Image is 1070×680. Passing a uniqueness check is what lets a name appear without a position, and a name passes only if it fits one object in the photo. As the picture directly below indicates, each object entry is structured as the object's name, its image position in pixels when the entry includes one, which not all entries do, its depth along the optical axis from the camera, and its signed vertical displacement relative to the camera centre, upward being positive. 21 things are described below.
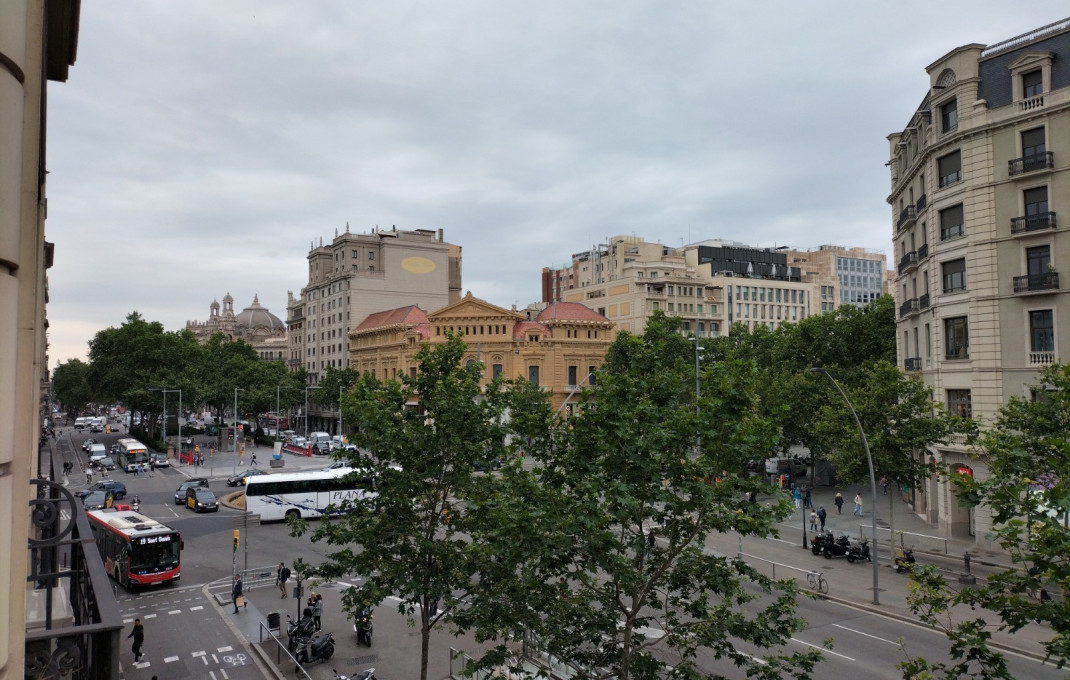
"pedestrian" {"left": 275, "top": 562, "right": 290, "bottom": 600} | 27.93 -7.66
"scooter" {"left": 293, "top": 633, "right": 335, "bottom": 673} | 21.12 -7.95
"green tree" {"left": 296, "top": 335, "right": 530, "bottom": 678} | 16.36 -2.44
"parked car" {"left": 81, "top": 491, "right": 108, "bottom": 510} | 45.44 -7.54
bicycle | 27.19 -7.89
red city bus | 29.17 -7.07
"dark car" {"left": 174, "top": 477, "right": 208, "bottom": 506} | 50.16 -7.94
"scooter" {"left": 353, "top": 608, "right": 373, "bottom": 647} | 22.01 -7.88
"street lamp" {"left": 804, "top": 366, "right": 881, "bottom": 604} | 26.03 -4.37
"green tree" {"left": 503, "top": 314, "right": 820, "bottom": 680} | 11.70 -2.34
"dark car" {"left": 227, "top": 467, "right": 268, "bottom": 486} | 57.96 -8.01
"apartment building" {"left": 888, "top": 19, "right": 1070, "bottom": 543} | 32.09 +7.11
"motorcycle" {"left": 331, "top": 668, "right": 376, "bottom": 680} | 18.36 -7.57
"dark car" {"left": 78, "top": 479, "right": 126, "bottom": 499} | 50.97 -7.60
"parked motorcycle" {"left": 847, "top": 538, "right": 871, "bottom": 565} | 32.50 -8.07
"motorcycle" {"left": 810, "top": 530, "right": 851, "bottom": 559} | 33.25 -7.89
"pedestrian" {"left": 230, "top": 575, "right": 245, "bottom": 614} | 26.16 -7.82
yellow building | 87.19 +4.75
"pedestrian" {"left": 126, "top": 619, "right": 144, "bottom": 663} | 21.22 -7.58
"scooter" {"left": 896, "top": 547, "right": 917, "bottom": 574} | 29.64 -7.87
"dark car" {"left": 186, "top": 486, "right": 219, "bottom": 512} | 47.00 -7.85
